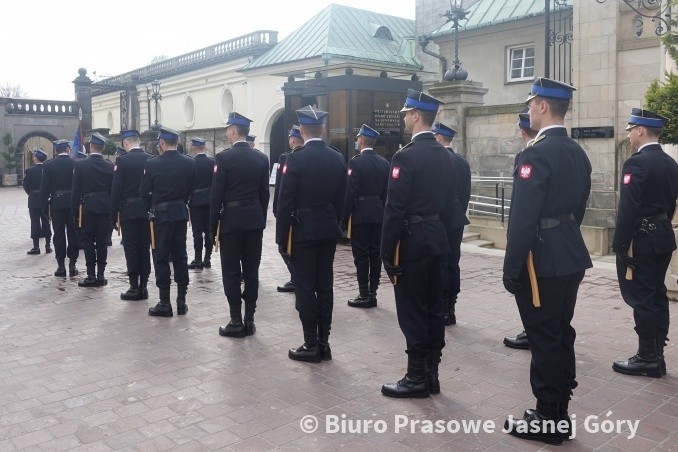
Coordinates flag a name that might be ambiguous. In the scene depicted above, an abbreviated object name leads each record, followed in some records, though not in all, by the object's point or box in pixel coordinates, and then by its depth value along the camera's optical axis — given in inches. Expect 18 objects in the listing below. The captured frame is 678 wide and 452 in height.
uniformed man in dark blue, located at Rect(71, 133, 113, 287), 371.9
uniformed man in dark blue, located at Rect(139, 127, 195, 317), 311.3
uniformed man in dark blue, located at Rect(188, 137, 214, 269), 432.5
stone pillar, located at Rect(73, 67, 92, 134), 1766.7
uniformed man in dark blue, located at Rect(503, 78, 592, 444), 169.9
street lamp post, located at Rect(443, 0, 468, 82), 557.6
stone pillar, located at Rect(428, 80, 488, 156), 598.2
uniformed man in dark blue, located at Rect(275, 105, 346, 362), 240.8
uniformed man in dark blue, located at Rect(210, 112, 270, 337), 271.6
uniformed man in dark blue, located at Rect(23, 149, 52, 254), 532.4
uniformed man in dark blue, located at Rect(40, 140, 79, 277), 420.2
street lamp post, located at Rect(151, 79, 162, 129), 1191.6
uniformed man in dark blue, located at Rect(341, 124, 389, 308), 329.1
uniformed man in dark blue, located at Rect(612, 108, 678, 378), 219.1
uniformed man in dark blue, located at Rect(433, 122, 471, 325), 284.5
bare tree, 3117.6
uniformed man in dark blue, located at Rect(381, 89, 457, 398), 200.1
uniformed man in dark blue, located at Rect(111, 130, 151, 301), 337.1
